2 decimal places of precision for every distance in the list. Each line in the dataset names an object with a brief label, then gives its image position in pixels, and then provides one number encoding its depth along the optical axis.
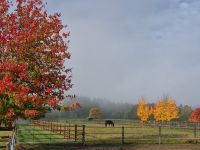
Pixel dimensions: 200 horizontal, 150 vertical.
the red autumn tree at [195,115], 128.23
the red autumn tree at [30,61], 20.56
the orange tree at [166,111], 107.39
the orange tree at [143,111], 124.88
